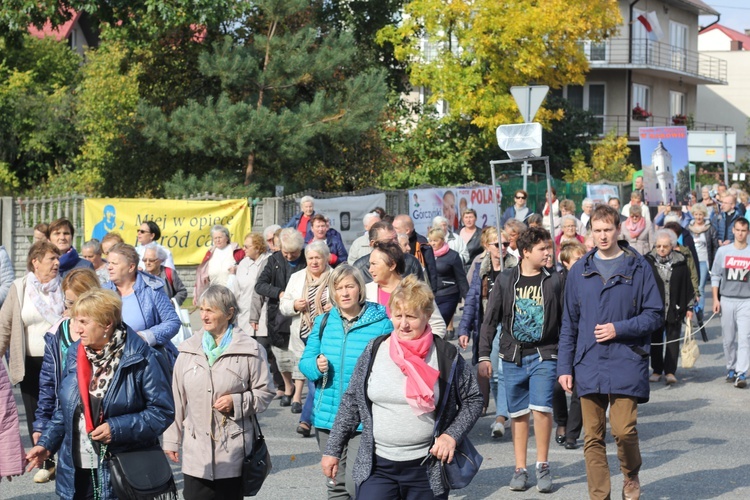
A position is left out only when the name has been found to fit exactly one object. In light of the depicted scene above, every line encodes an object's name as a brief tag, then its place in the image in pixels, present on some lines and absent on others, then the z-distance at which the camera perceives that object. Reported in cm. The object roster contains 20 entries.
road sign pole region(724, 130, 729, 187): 2688
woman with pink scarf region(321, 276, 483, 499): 506
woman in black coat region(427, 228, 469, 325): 1236
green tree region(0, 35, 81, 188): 3516
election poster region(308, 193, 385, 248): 2052
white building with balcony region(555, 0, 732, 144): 5316
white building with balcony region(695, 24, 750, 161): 6834
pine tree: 2342
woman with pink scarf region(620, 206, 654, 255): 1630
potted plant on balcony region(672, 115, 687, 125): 5650
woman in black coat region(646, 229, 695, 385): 1264
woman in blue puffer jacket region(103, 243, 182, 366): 735
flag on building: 5338
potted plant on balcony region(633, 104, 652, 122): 5334
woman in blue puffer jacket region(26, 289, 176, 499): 510
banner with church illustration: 2252
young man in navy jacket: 690
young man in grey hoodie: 1241
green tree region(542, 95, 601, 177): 4550
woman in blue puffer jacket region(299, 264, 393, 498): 617
